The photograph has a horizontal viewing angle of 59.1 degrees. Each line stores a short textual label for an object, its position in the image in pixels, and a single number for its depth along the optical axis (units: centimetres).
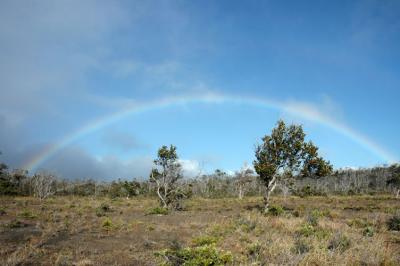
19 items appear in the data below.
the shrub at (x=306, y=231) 1511
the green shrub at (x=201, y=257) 917
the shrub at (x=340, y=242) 1145
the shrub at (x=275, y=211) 2877
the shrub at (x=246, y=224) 1835
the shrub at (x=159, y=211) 3243
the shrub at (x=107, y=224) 2131
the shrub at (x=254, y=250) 1122
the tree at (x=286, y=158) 3152
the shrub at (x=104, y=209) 3709
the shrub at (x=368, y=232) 1518
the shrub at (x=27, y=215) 2828
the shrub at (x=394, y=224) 1783
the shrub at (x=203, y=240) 1245
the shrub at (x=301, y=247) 1099
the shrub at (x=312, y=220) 1867
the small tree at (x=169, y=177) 3928
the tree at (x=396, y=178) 7235
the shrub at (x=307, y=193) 7781
